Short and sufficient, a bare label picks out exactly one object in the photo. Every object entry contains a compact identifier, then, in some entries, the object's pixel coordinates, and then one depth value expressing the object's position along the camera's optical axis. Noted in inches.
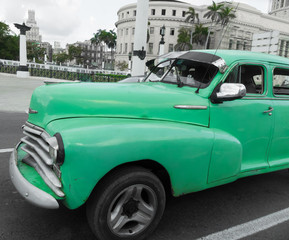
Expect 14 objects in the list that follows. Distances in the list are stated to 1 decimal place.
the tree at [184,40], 2336.4
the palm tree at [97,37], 3424.2
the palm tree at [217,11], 2006.6
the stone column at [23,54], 856.9
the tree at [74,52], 3304.6
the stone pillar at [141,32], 453.7
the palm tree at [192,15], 2458.4
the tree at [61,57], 3596.7
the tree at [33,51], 2874.0
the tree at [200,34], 2389.3
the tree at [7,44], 2246.6
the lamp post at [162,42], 696.7
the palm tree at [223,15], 1893.6
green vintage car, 78.7
